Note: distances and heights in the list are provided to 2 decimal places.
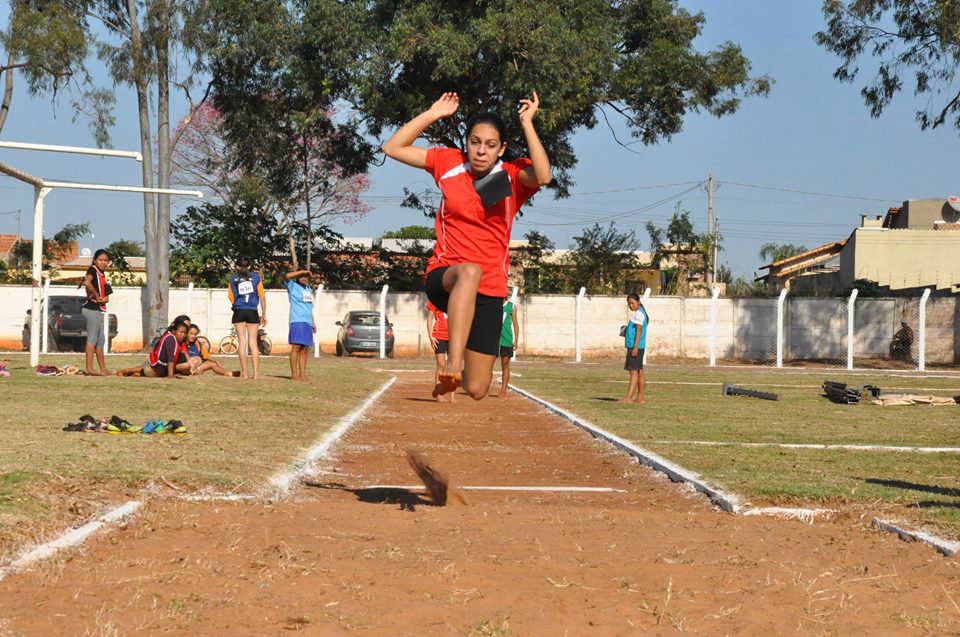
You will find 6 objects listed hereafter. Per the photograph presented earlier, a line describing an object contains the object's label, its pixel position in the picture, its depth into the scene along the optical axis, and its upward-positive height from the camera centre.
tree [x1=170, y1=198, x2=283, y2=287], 39.50 +2.32
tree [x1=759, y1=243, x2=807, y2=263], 88.09 +4.67
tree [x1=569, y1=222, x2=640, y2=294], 41.42 +1.64
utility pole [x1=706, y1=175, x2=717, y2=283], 65.68 +6.09
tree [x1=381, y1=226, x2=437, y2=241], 88.44 +6.12
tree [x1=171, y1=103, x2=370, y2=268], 42.35 +5.08
